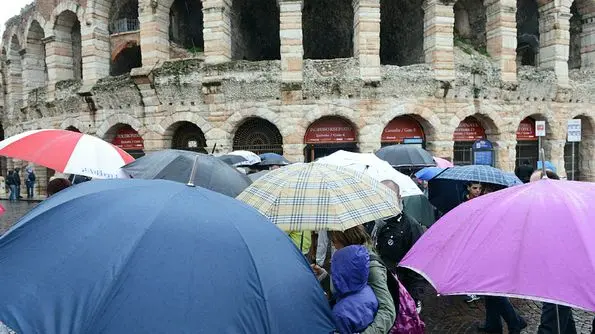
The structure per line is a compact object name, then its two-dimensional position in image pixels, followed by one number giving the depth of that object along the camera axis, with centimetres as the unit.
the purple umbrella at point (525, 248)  174
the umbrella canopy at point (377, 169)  466
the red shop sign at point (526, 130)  1593
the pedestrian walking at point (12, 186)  1826
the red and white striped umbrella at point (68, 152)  418
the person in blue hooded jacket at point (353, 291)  224
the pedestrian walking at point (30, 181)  1789
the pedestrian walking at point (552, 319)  323
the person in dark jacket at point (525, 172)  921
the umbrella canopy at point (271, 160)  964
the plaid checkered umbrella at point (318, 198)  269
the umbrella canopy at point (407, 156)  786
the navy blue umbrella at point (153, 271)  144
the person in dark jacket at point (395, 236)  395
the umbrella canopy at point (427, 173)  737
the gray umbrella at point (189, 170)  359
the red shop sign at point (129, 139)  1564
